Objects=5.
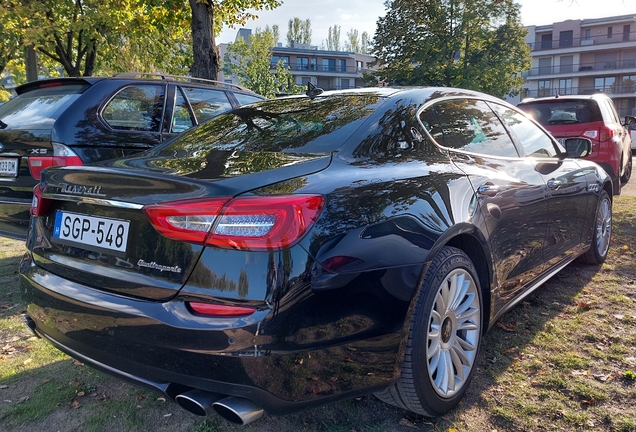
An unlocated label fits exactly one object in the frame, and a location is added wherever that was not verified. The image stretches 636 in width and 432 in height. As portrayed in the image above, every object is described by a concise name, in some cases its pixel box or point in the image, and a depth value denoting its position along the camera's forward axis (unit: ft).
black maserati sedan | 5.87
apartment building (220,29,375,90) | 233.55
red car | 25.76
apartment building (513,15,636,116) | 178.50
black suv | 13.52
